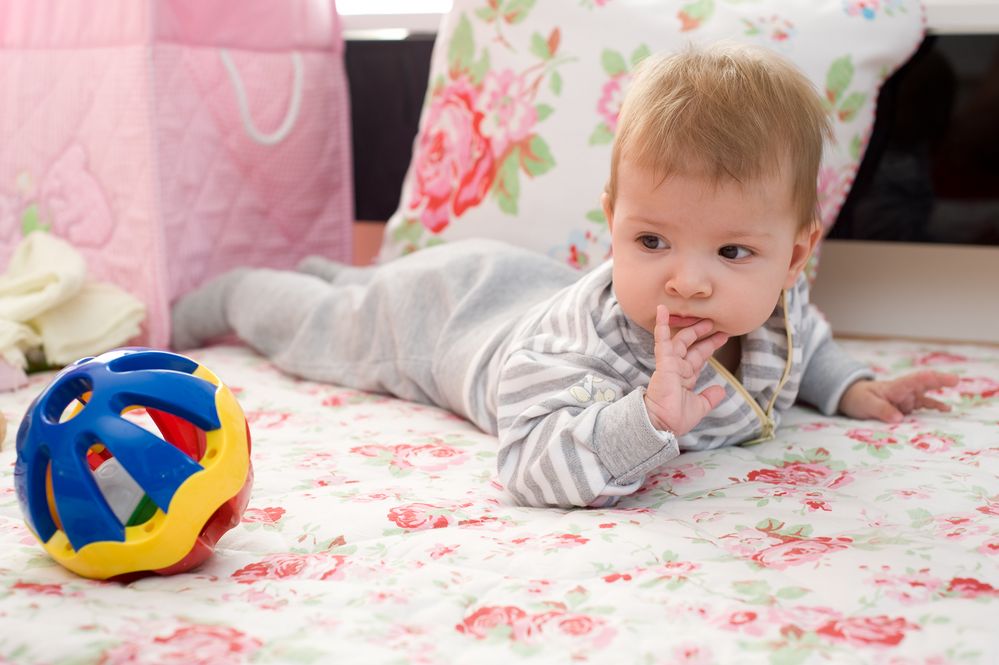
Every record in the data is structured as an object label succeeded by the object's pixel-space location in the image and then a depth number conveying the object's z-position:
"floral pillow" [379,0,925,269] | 1.33
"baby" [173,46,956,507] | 1.03
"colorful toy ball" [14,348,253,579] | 0.94
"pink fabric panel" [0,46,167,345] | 1.37
